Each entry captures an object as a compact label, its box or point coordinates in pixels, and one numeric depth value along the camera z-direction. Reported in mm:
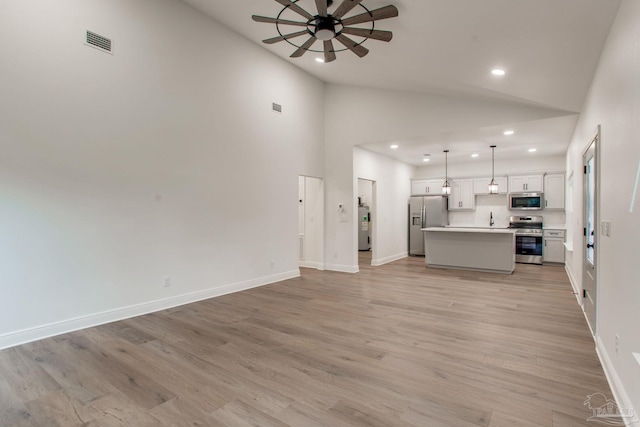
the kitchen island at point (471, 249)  6824
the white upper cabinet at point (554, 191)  8039
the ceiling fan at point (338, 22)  3100
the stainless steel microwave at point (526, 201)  8227
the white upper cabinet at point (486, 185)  8758
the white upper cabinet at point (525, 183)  8289
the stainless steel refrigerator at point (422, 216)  9320
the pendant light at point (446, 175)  8266
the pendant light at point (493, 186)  7383
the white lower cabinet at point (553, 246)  7875
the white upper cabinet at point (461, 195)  9312
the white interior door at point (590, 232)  3205
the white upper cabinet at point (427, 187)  9633
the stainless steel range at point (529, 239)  8133
